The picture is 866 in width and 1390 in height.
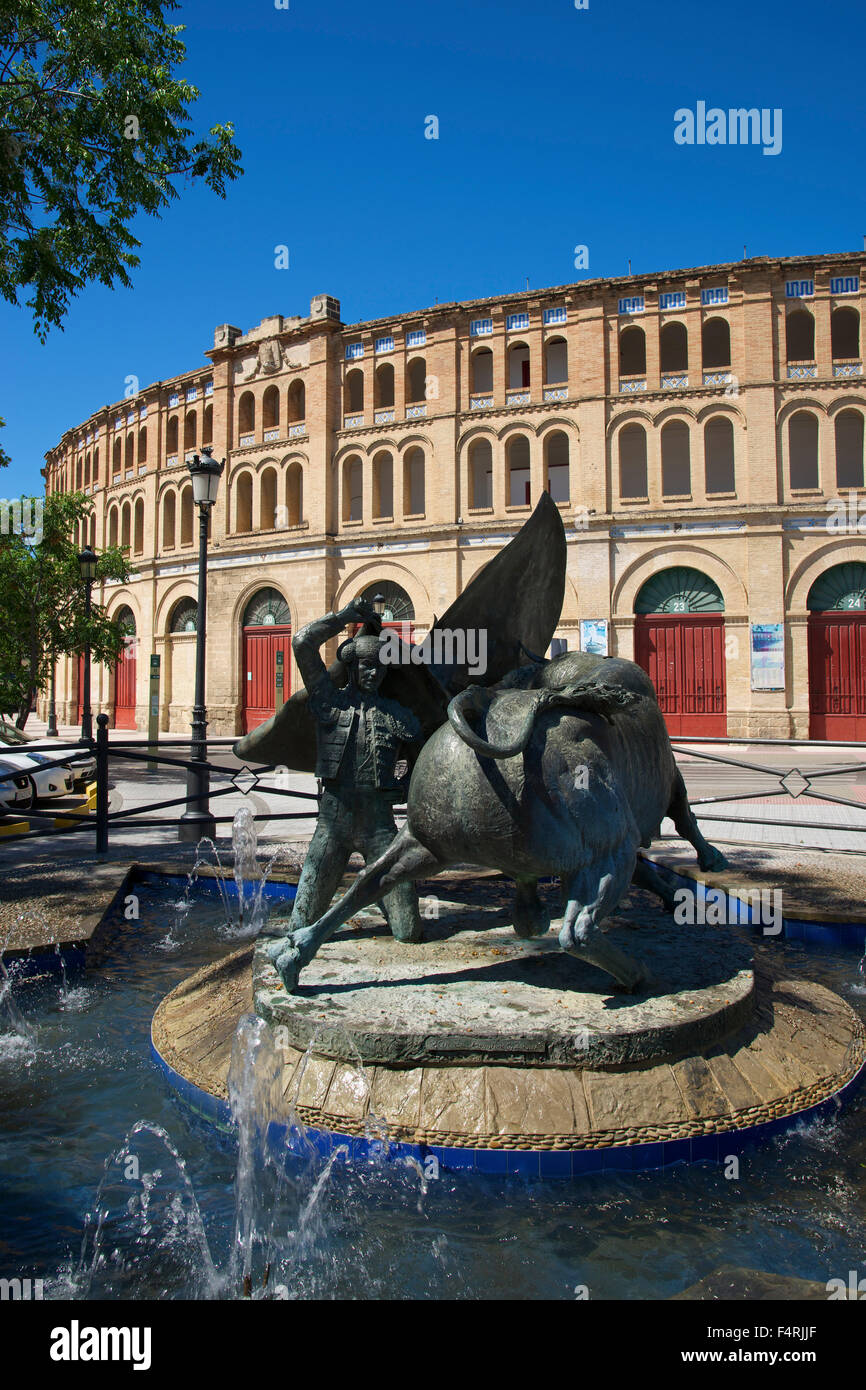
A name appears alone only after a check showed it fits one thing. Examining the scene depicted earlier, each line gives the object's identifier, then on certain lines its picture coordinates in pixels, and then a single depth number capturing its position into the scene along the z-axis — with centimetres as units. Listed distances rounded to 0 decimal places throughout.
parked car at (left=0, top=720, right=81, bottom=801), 1216
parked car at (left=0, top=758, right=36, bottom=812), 1131
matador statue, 423
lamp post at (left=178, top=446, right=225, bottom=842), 904
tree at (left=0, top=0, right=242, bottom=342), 829
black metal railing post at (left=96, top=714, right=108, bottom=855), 808
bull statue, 332
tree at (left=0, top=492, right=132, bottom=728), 2061
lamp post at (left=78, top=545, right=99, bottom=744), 1836
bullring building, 2308
